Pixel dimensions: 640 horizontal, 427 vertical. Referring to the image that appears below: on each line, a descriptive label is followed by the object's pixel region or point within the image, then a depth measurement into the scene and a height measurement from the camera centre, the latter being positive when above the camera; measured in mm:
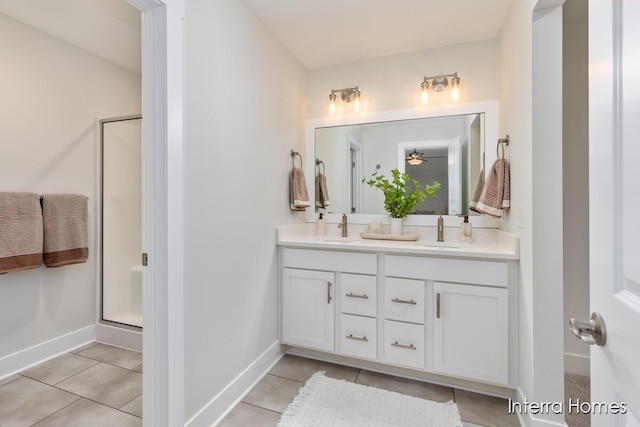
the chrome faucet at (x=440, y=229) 2432 -147
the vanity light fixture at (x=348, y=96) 2719 +1016
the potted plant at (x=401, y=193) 2529 +149
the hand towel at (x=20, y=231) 2078 -134
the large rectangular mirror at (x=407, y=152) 2416 +503
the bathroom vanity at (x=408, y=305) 1840 -622
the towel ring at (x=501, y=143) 2013 +453
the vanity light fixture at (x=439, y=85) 2428 +1000
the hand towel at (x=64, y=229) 2354 -135
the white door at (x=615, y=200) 525 +19
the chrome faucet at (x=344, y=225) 2719 -122
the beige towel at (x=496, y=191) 1919 +122
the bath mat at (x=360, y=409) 1683 -1145
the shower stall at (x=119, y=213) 2732 -11
